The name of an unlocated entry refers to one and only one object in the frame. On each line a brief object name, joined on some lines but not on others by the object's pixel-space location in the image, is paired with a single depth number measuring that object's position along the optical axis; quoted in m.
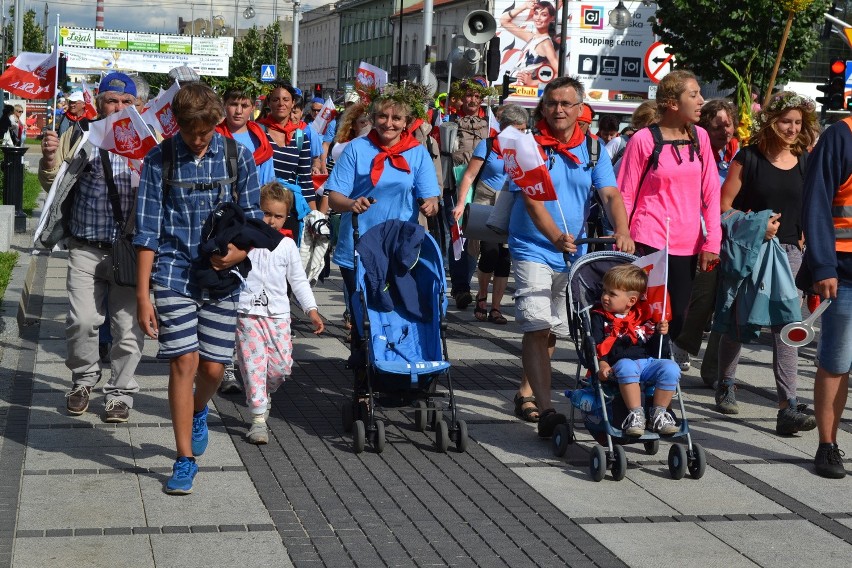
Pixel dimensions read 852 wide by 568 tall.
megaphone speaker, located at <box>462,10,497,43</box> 19.67
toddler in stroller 6.46
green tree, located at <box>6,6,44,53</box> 72.81
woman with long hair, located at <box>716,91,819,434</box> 7.94
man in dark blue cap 7.35
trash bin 18.94
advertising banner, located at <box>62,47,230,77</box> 80.12
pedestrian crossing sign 40.52
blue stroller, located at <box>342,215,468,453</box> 6.97
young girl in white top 7.02
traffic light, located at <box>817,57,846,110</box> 21.03
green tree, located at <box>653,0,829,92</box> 32.97
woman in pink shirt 7.46
